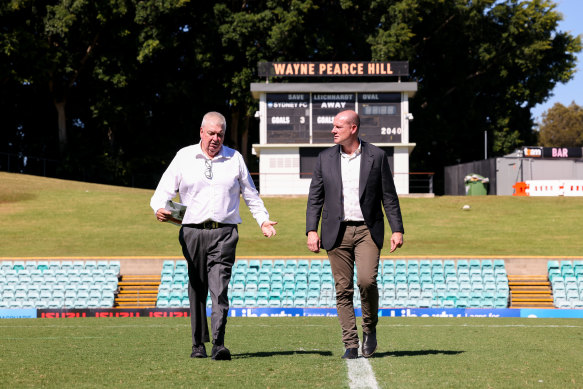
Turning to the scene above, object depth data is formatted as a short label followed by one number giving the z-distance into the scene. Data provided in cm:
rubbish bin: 3881
